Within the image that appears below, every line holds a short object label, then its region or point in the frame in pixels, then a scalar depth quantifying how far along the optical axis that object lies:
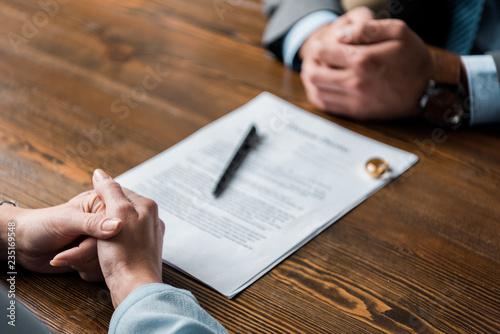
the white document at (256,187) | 0.72
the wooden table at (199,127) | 0.65
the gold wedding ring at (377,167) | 0.88
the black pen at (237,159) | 0.84
